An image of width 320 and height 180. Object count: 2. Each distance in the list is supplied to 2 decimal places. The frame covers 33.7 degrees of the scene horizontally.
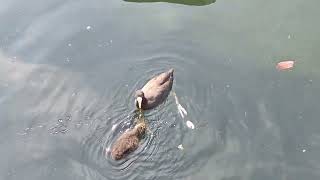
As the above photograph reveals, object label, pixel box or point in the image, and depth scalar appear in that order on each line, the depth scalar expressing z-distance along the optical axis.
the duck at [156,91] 5.88
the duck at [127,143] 5.34
